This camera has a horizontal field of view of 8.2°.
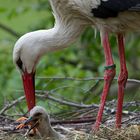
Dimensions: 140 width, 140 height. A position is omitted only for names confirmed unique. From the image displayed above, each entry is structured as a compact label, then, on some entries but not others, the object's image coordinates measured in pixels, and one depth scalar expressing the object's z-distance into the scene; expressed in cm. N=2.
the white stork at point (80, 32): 1016
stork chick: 972
